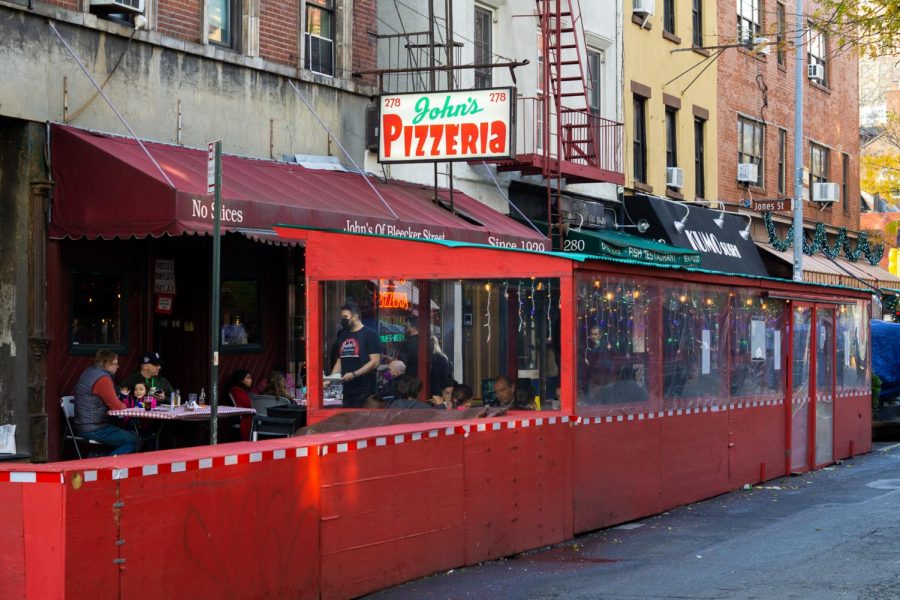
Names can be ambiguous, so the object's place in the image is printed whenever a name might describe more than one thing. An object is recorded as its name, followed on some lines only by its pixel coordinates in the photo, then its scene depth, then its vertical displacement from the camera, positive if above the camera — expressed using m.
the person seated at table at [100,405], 13.52 -0.80
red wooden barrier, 6.77 -1.16
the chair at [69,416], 13.82 -0.94
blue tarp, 23.06 -0.61
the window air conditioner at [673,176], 27.98 +3.01
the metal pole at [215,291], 9.33 +0.23
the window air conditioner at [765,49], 31.45 +6.49
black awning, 26.36 +1.87
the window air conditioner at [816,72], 35.44 +6.56
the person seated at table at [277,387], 16.62 -0.78
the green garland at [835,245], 32.72 +2.05
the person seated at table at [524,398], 11.62 -0.65
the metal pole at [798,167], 28.70 +3.31
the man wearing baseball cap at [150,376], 14.68 -0.57
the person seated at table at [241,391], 15.57 -0.78
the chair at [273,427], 12.92 -0.99
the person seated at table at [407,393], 11.87 -0.61
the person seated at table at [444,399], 11.81 -0.66
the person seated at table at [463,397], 11.76 -0.64
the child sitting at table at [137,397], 14.27 -0.77
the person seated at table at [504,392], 11.63 -0.60
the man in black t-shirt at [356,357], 12.14 -0.30
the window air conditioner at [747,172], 31.11 +3.44
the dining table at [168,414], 13.58 -0.91
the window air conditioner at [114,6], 14.34 +3.38
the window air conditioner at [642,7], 26.64 +6.19
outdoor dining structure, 7.27 -0.76
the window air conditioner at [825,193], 35.81 +3.40
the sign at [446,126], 17.23 +2.54
